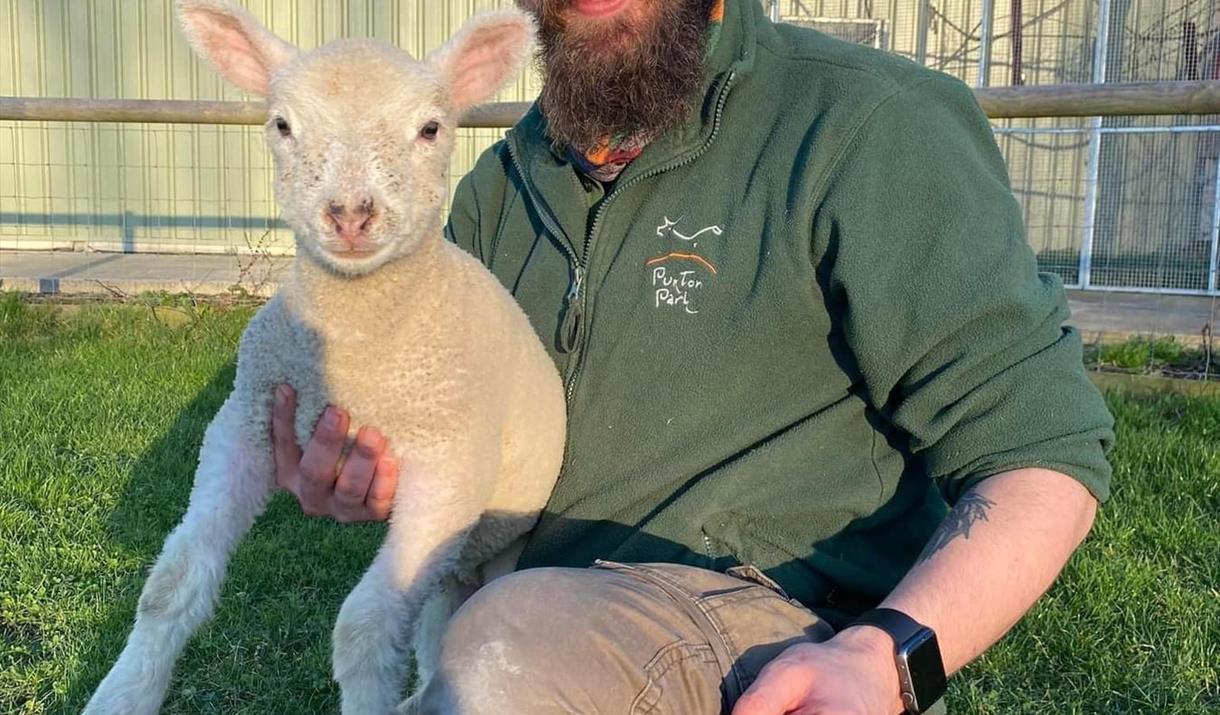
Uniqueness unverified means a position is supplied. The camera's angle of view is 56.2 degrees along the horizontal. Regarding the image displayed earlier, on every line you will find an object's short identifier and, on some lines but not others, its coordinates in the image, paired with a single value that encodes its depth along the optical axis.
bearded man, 1.65
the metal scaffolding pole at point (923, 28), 9.84
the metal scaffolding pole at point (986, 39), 9.39
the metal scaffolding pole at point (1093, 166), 8.61
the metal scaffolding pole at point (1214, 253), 7.76
